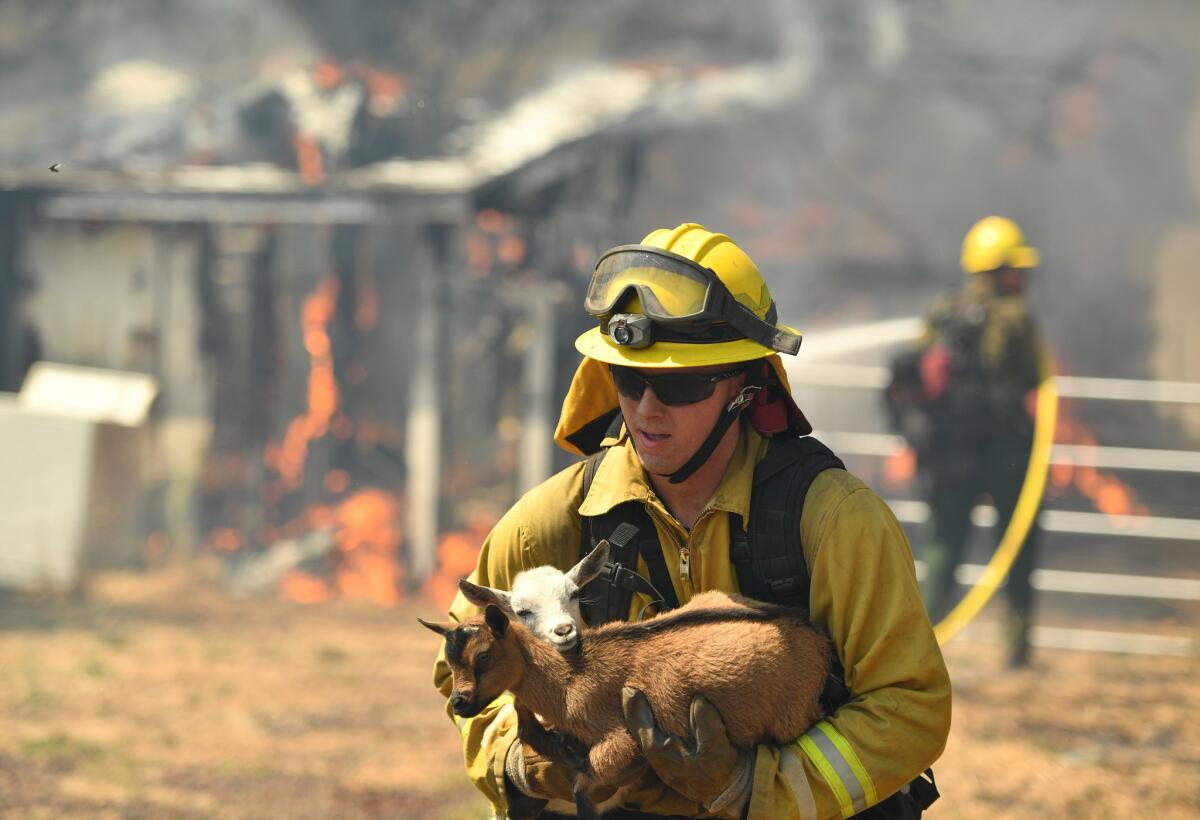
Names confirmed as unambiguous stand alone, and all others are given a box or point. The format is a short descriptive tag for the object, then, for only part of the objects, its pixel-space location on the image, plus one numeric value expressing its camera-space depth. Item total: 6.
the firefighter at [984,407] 16.70
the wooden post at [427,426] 19.56
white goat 4.71
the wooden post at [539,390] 19.78
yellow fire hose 16.36
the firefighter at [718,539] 4.55
